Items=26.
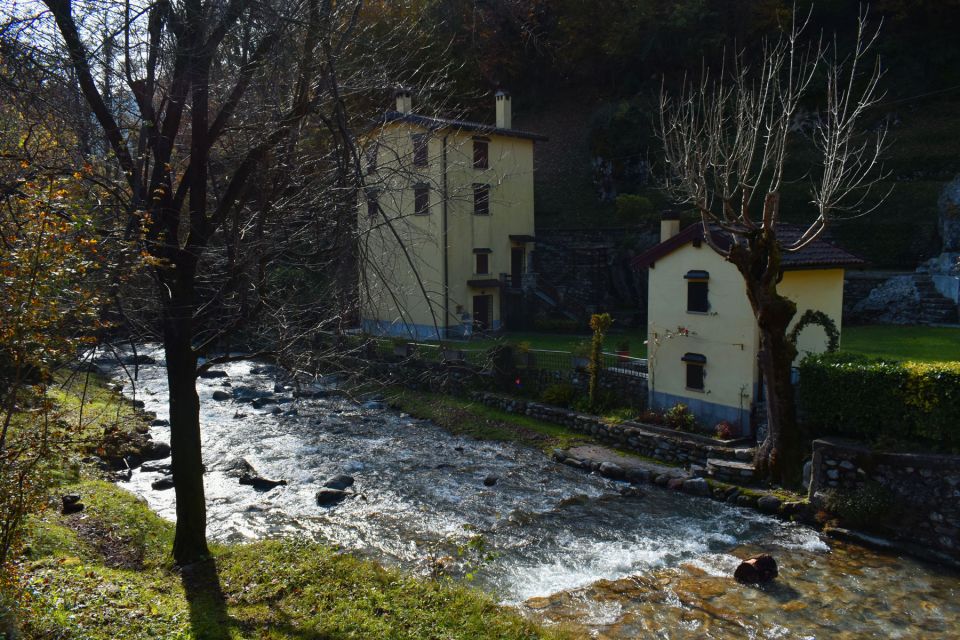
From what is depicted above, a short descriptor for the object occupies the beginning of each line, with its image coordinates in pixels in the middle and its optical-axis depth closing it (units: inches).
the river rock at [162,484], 614.9
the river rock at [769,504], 589.6
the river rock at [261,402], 954.1
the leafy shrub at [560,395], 882.8
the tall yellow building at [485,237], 1168.8
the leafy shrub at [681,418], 738.8
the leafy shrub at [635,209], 1304.1
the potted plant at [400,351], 1037.9
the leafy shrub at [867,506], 535.8
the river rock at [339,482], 646.5
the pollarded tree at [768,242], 558.6
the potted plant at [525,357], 941.8
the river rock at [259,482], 641.6
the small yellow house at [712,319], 702.5
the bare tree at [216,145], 288.7
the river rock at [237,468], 673.0
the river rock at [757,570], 463.8
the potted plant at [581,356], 879.7
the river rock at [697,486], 639.1
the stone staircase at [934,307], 1035.9
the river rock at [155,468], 666.8
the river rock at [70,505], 458.3
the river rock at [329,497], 609.6
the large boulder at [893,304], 1070.4
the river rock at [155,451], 699.5
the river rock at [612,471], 693.3
